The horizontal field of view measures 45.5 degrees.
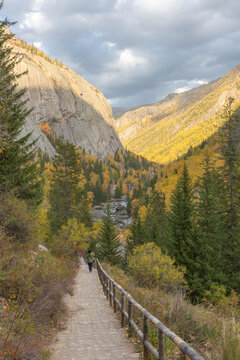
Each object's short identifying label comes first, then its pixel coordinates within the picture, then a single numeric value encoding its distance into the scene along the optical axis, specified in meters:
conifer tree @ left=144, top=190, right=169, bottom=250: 43.56
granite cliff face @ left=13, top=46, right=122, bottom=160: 162.50
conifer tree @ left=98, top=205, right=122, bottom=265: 46.19
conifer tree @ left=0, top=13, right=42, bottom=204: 17.56
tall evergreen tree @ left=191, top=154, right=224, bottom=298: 26.31
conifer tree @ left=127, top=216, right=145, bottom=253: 47.38
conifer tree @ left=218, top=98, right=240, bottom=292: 28.55
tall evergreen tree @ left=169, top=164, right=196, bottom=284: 28.17
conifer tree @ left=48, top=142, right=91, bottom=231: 39.50
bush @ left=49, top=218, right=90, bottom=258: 28.21
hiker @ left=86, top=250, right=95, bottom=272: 25.68
